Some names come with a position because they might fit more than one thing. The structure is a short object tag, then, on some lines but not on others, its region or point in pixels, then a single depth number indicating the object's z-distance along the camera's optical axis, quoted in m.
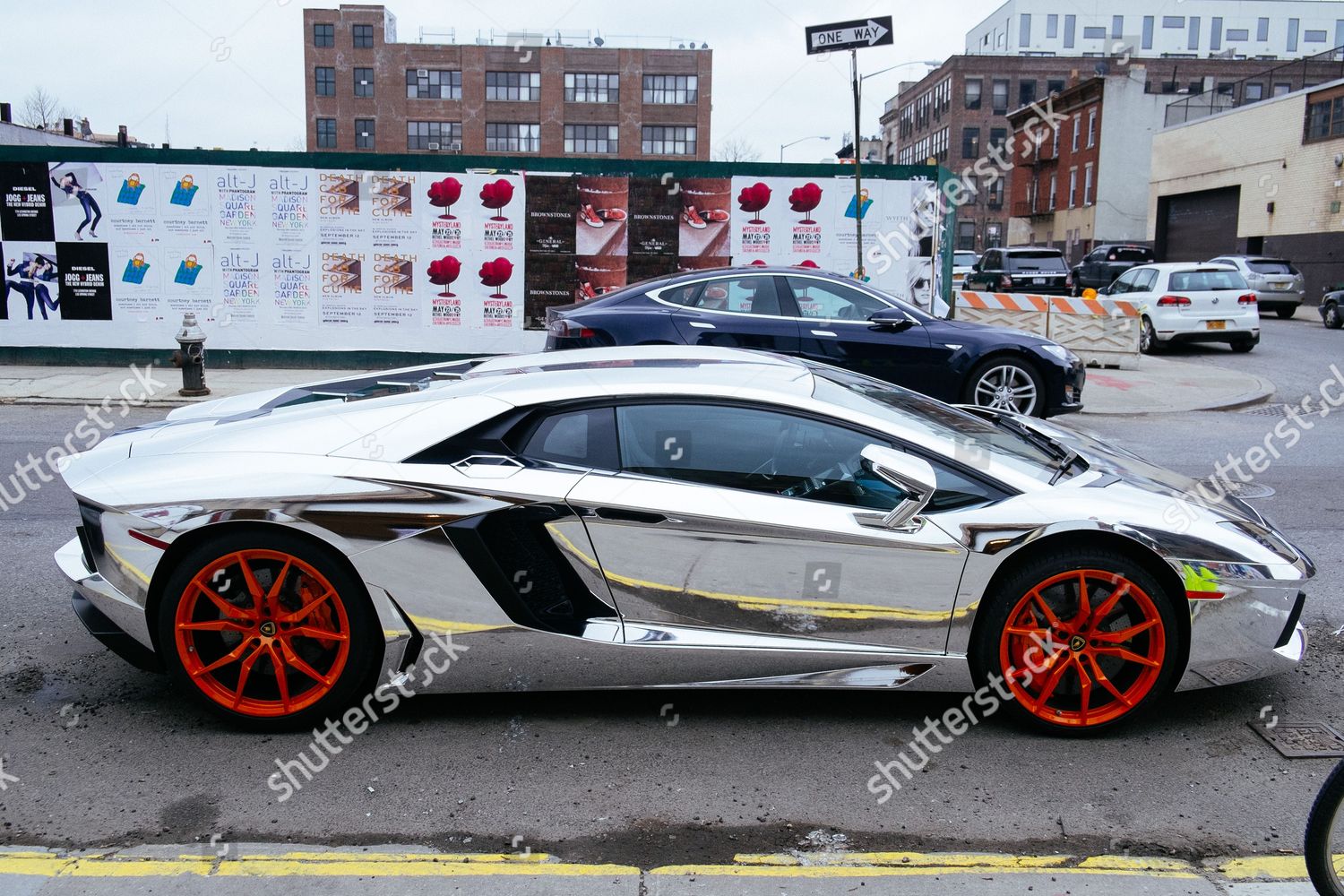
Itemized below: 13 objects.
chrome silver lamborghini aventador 3.76
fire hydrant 12.73
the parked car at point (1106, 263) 32.06
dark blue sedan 9.74
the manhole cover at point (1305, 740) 3.80
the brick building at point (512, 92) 71.50
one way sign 11.04
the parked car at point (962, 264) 42.72
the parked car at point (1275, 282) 29.72
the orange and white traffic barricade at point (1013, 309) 16.91
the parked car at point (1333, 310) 25.83
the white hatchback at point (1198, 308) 19.50
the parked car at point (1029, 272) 31.50
